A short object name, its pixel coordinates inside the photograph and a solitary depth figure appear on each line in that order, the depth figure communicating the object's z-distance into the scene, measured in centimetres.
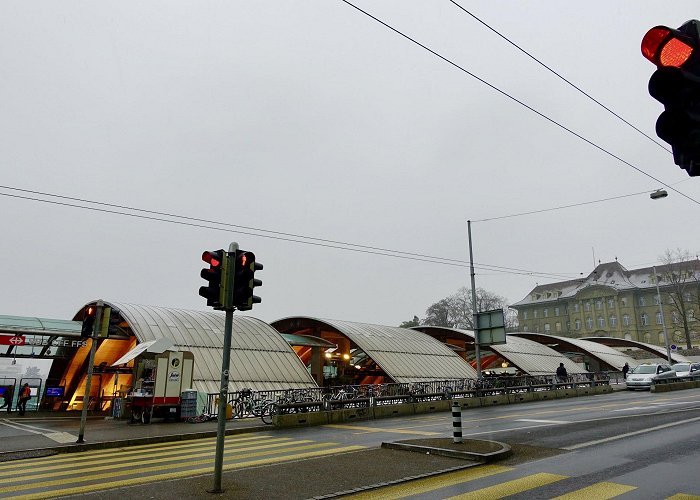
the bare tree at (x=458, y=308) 11150
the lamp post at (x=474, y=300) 2401
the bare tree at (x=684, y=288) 7712
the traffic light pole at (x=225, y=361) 775
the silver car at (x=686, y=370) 3925
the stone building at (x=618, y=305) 8456
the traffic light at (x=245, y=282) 830
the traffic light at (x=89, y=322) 1459
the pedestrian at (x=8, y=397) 2703
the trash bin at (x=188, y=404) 1934
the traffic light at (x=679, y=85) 351
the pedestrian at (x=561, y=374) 3622
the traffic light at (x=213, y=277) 823
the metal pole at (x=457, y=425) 1129
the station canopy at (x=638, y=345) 6300
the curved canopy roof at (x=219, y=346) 2666
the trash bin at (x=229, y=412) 1945
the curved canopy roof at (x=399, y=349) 3516
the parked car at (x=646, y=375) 3556
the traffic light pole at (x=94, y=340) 1385
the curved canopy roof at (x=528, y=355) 4450
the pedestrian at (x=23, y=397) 2589
